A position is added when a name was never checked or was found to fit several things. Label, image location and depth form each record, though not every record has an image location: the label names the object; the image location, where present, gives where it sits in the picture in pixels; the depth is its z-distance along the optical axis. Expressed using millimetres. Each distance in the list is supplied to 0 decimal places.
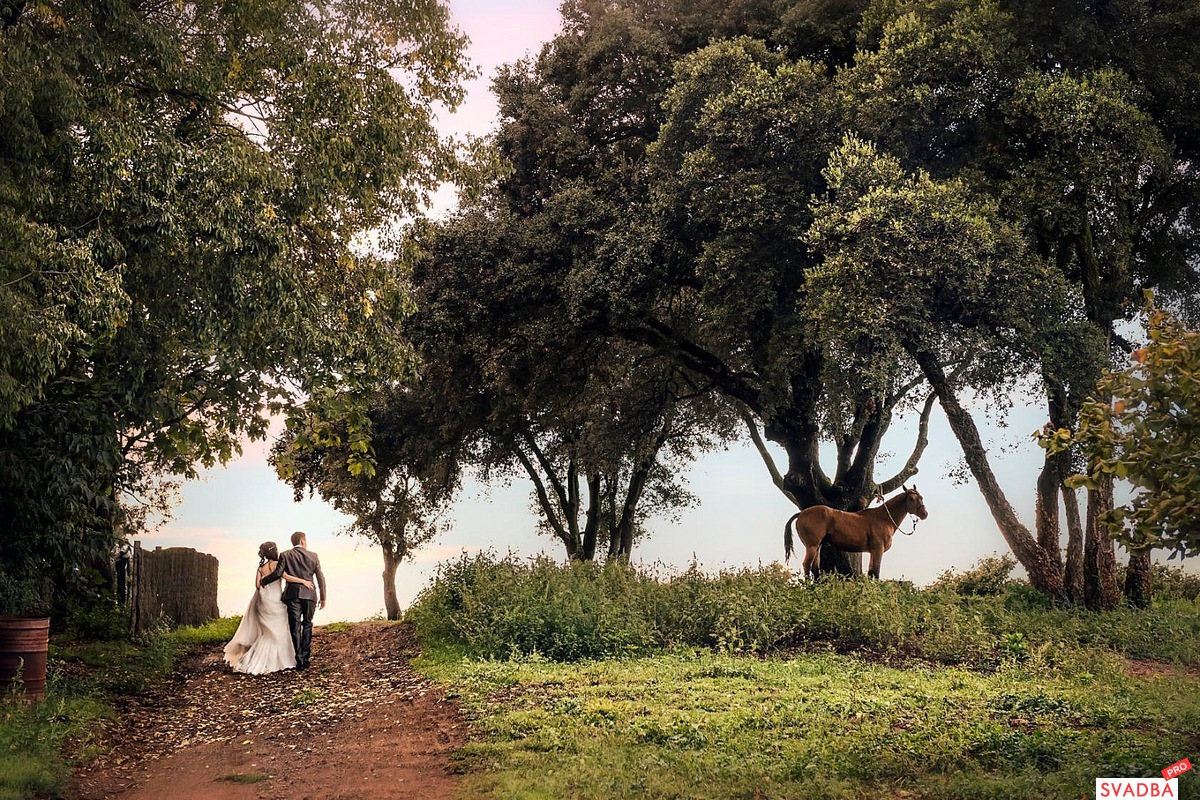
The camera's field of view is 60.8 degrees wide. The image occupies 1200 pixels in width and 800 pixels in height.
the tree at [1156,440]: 8680
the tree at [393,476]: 28234
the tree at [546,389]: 23375
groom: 16219
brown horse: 22109
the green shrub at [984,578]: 25562
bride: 16406
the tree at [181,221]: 11805
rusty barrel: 12742
